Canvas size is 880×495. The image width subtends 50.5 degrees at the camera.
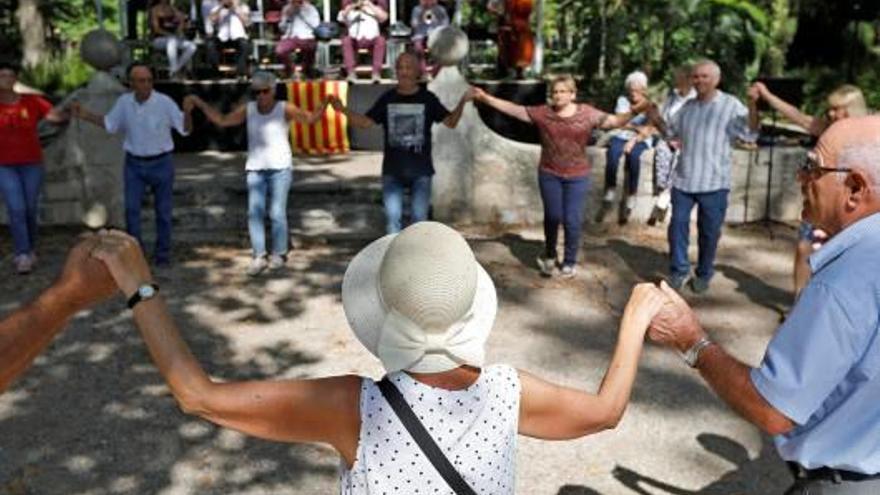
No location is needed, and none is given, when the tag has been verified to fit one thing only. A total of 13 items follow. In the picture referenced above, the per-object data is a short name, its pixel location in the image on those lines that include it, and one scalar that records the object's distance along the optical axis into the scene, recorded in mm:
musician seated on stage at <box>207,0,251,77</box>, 13466
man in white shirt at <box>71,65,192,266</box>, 7766
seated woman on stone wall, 9492
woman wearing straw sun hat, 1905
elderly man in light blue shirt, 2174
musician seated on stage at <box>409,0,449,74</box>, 13578
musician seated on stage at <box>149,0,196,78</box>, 13039
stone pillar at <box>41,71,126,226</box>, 9266
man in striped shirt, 7121
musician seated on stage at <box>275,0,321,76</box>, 13148
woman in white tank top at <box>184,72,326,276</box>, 7637
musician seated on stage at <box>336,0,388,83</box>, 13109
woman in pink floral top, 7422
